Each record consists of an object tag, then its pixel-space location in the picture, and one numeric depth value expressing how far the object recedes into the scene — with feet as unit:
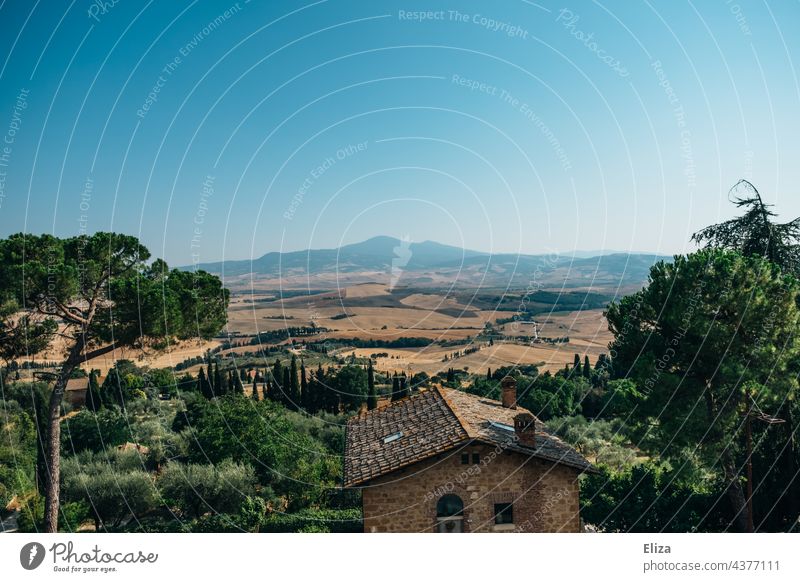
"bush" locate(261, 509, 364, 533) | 66.03
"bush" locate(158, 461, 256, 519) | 75.10
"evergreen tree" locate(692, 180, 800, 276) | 50.72
